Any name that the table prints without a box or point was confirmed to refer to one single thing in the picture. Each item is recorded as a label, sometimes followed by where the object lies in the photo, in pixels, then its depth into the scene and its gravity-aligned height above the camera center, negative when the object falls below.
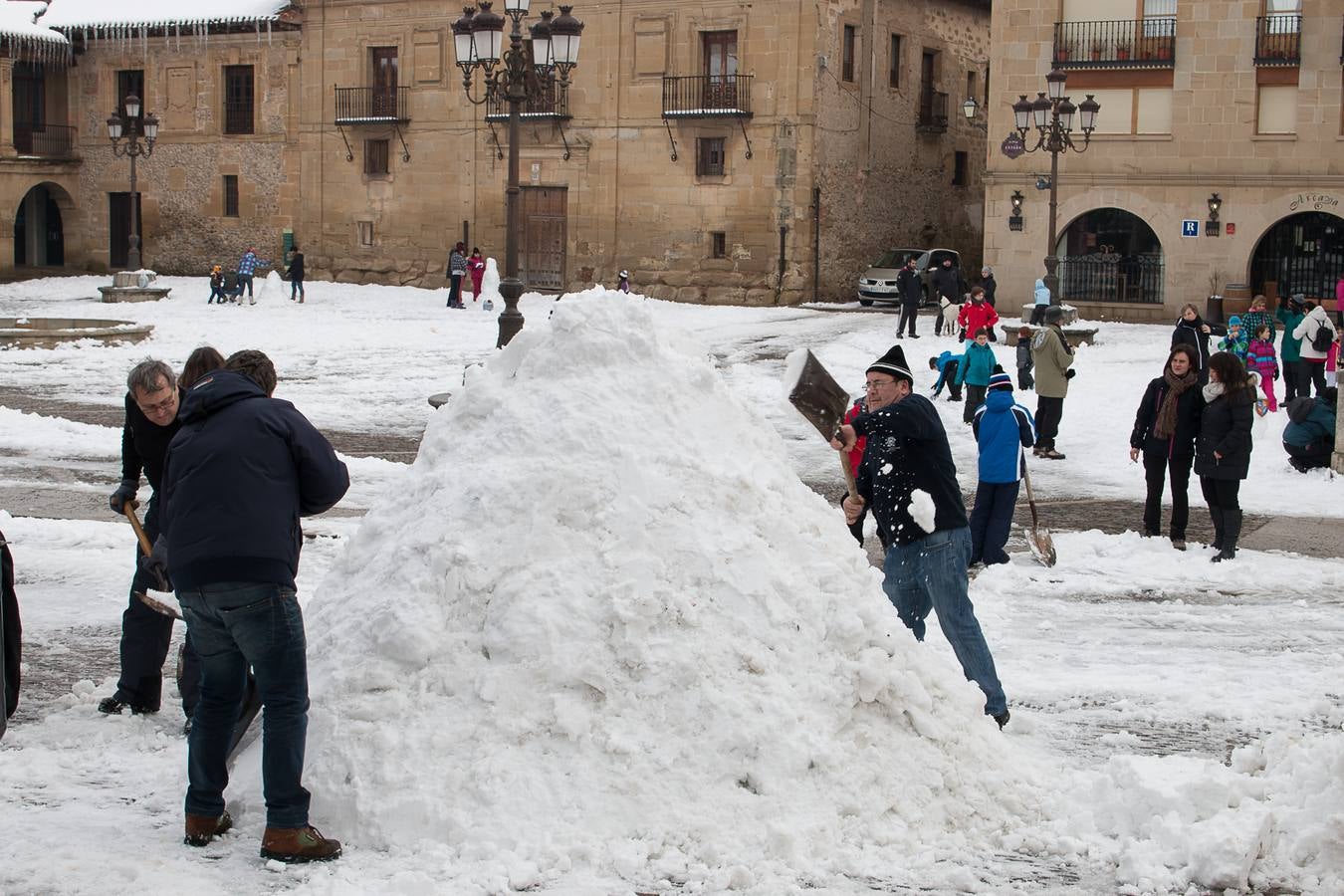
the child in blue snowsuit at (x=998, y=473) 10.32 -1.20
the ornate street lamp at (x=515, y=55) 16.09 +2.34
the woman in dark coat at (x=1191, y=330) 16.06 -0.40
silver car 33.41 +0.21
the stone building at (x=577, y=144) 34.34 +3.09
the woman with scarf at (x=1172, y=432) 11.00 -0.99
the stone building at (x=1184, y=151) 29.64 +2.60
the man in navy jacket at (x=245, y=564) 5.00 -0.91
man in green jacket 16.00 -0.94
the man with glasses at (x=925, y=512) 6.70 -0.94
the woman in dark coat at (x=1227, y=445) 10.59 -1.02
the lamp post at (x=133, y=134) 35.47 +3.06
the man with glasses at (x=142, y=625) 6.43 -1.47
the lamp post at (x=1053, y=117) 25.81 +2.80
